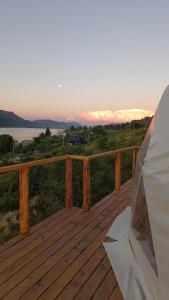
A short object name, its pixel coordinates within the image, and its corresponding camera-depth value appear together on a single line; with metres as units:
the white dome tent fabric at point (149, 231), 1.23
